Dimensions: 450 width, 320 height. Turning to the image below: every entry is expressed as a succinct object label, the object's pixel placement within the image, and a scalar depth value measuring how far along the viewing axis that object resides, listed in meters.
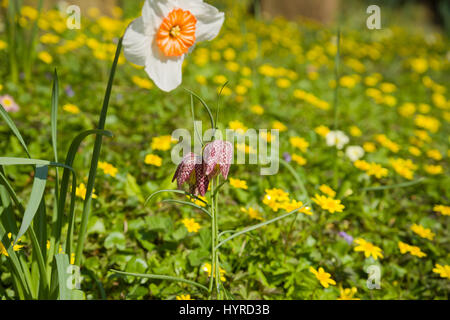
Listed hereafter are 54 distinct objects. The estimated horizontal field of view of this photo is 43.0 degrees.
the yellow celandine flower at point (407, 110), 1.20
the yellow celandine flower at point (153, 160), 0.68
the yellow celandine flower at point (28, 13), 1.19
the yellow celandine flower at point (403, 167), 0.78
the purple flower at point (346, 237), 0.63
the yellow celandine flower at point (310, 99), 1.08
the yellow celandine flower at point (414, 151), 0.93
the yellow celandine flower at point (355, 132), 0.95
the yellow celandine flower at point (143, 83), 0.97
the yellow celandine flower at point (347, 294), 0.56
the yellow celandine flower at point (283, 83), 1.19
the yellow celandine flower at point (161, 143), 0.73
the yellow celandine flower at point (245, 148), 0.74
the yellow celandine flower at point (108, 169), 0.64
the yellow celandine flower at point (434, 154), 0.96
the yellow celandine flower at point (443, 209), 0.68
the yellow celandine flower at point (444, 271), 0.58
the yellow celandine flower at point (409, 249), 0.60
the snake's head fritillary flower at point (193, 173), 0.45
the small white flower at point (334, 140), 0.87
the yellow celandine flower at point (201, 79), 1.07
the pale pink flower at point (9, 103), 0.77
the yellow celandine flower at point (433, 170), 0.85
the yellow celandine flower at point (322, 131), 0.90
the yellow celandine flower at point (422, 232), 0.65
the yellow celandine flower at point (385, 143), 0.90
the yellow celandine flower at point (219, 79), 1.16
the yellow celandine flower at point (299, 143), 0.82
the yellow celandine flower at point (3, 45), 0.98
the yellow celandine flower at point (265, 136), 0.83
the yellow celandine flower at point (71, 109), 0.78
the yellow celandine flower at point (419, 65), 1.74
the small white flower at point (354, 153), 0.85
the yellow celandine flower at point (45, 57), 0.95
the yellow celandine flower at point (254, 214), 0.59
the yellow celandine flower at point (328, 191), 0.67
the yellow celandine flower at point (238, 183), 0.64
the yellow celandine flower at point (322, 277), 0.54
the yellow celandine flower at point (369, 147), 0.92
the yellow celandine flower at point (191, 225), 0.58
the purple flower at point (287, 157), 0.78
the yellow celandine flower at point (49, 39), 1.09
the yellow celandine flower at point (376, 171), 0.74
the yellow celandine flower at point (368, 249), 0.59
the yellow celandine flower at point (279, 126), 0.91
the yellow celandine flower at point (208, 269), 0.53
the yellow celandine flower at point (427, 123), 1.11
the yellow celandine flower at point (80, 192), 0.58
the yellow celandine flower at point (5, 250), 0.44
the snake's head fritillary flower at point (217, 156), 0.44
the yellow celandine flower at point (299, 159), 0.76
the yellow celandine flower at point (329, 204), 0.61
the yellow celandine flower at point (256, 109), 0.95
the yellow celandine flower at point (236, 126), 0.84
